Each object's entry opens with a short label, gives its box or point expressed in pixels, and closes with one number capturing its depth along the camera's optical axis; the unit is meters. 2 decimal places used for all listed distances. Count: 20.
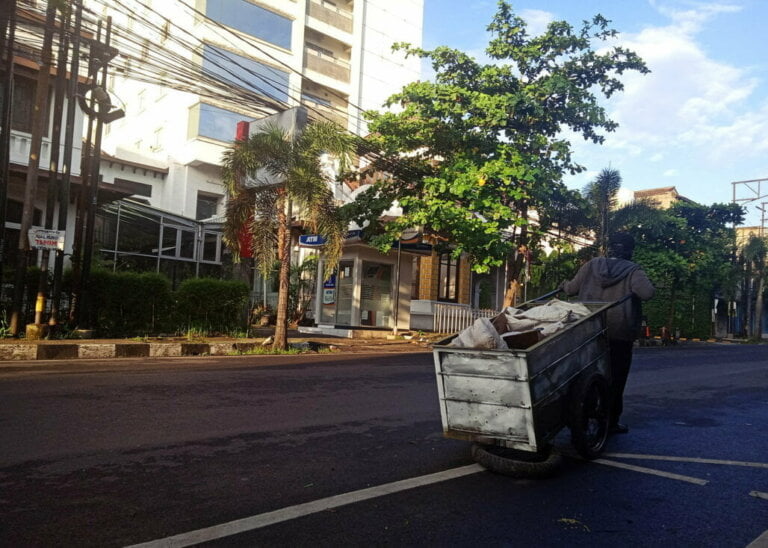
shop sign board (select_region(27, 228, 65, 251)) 11.09
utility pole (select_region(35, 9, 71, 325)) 11.59
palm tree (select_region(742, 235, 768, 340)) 39.09
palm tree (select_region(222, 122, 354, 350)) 12.52
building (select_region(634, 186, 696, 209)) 48.38
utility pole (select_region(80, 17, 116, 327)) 12.46
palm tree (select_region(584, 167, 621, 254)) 23.77
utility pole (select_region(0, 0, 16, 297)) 11.07
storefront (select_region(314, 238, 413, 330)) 19.62
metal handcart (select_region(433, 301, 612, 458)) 3.57
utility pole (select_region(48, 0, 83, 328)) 12.00
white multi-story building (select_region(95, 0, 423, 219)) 29.27
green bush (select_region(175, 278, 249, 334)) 13.99
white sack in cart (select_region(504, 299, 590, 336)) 4.20
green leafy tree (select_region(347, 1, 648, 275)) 15.44
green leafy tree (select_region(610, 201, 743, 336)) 25.98
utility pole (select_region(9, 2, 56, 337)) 11.30
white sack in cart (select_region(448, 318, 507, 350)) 3.77
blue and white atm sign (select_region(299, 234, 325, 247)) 13.53
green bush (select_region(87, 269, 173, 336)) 12.89
